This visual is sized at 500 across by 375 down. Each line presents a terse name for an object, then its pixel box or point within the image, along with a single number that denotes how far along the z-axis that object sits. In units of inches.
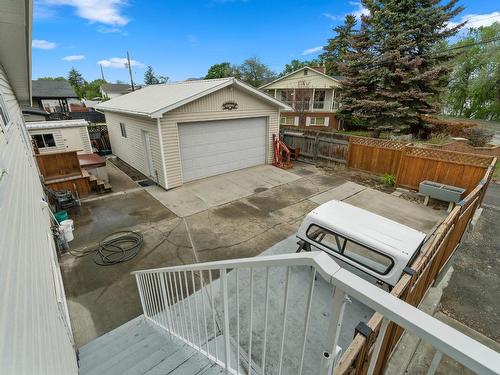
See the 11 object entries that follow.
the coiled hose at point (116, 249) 211.7
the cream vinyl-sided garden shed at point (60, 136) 426.3
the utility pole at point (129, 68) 887.7
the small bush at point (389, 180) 378.5
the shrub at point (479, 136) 547.5
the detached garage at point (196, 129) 350.3
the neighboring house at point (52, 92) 954.7
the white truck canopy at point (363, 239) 150.8
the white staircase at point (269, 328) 30.1
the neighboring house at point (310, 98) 883.4
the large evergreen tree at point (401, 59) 541.3
